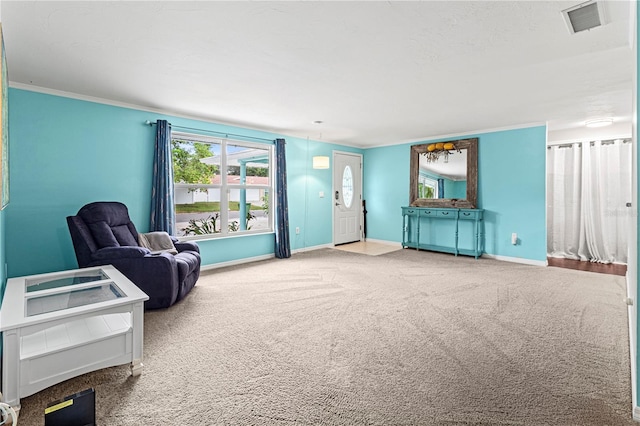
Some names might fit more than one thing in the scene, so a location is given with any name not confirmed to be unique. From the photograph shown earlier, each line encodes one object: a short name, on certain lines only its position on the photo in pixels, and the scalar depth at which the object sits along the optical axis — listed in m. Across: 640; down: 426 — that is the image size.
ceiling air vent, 1.95
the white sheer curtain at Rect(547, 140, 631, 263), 5.25
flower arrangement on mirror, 6.07
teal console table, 5.79
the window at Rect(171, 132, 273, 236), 4.79
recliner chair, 3.13
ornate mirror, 5.87
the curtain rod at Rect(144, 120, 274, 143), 4.29
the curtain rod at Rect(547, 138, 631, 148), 5.22
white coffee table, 1.69
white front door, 7.10
